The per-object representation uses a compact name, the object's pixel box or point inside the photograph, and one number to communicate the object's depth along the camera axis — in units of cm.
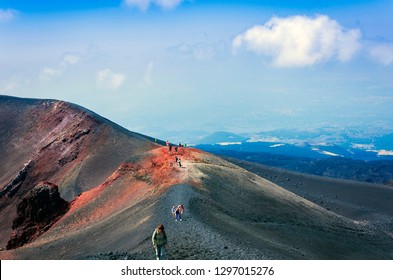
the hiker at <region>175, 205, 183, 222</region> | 3050
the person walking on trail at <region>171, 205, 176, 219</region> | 3202
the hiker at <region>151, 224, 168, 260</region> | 2275
